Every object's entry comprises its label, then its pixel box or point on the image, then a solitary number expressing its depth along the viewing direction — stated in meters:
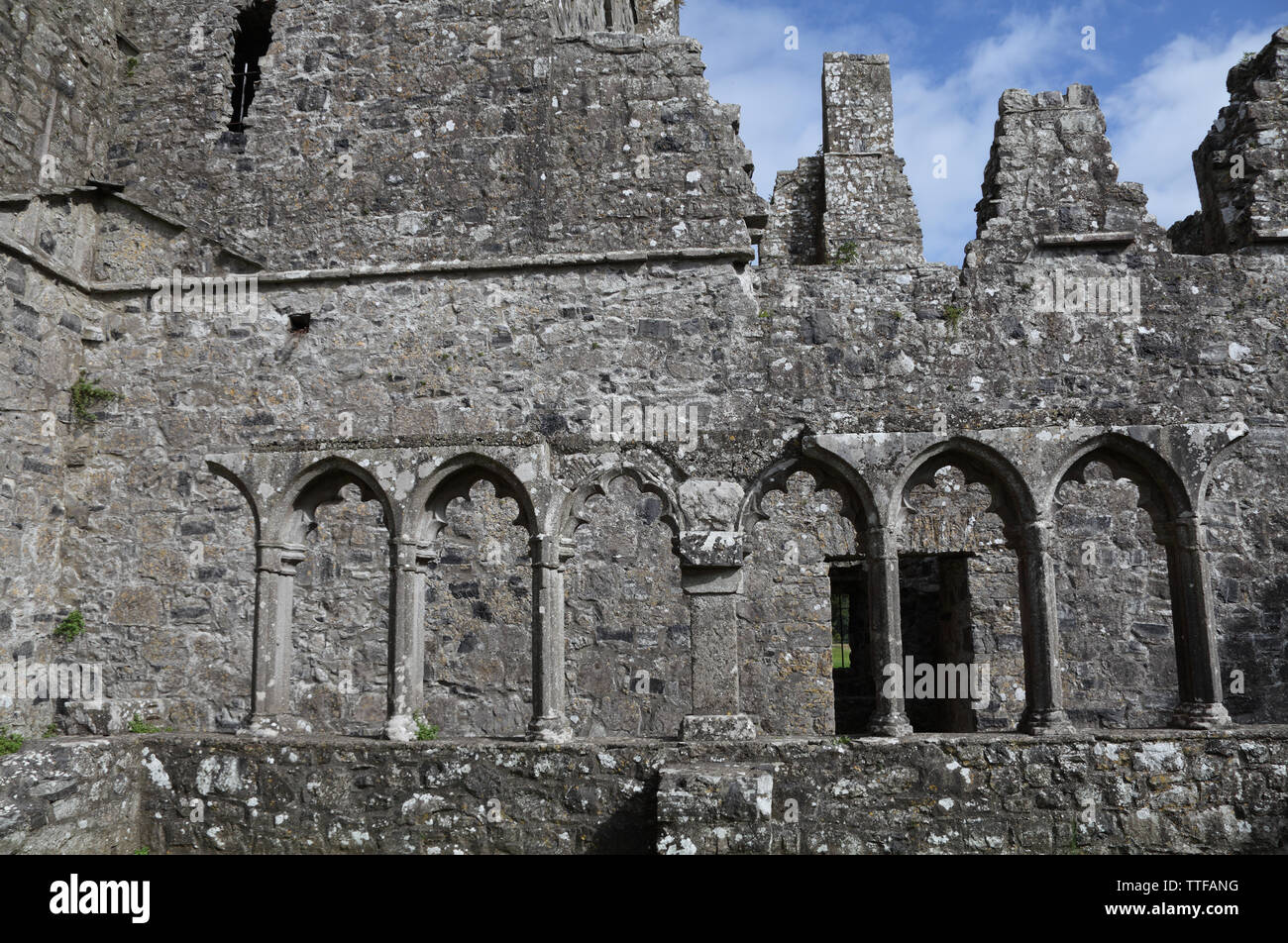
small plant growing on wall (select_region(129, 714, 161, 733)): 7.33
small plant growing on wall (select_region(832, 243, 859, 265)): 10.46
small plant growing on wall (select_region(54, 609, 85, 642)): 7.51
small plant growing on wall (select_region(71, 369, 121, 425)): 7.71
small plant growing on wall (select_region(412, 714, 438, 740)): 5.63
